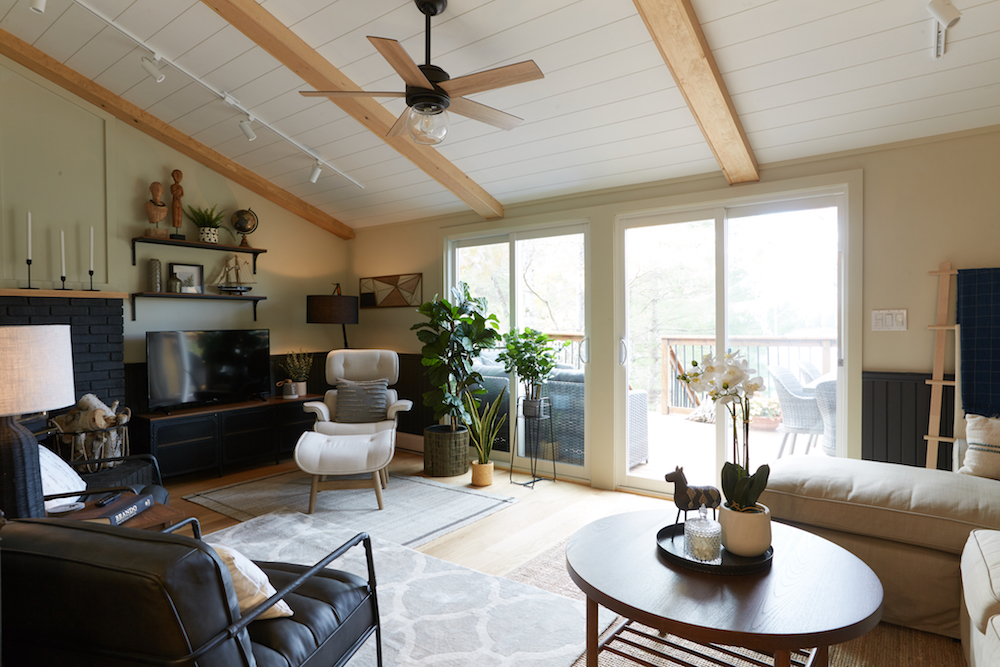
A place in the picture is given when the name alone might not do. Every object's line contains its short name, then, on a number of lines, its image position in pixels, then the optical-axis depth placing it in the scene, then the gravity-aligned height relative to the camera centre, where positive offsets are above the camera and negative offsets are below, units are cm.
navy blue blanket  278 -11
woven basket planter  450 -106
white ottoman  359 -88
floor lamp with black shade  520 +13
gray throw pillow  435 -63
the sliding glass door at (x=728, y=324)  337 -4
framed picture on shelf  467 +41
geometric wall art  537 +31
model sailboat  487 +39
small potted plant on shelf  473 +86
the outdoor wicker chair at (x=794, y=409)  339 -56
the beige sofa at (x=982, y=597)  140 -76
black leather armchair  104 -53
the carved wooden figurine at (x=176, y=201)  456 +101
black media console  419 -89
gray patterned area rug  205 -122
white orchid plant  176 -24
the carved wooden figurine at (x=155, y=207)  438 +92
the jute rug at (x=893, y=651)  200 -123
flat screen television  434 -35
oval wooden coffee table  139 -77
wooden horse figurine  189 -60
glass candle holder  175 -70
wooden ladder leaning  290 -19
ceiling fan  220 +98
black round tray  168 -75
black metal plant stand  446 -92
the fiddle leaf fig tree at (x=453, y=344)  437 -18
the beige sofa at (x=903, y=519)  212 -82
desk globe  496 +91
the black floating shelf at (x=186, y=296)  440 +23
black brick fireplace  370 -5
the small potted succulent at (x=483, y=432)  427 -90
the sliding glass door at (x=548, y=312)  437 +7
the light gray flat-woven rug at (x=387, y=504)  338 -123
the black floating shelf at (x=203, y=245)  438 +66
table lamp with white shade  164 -20
